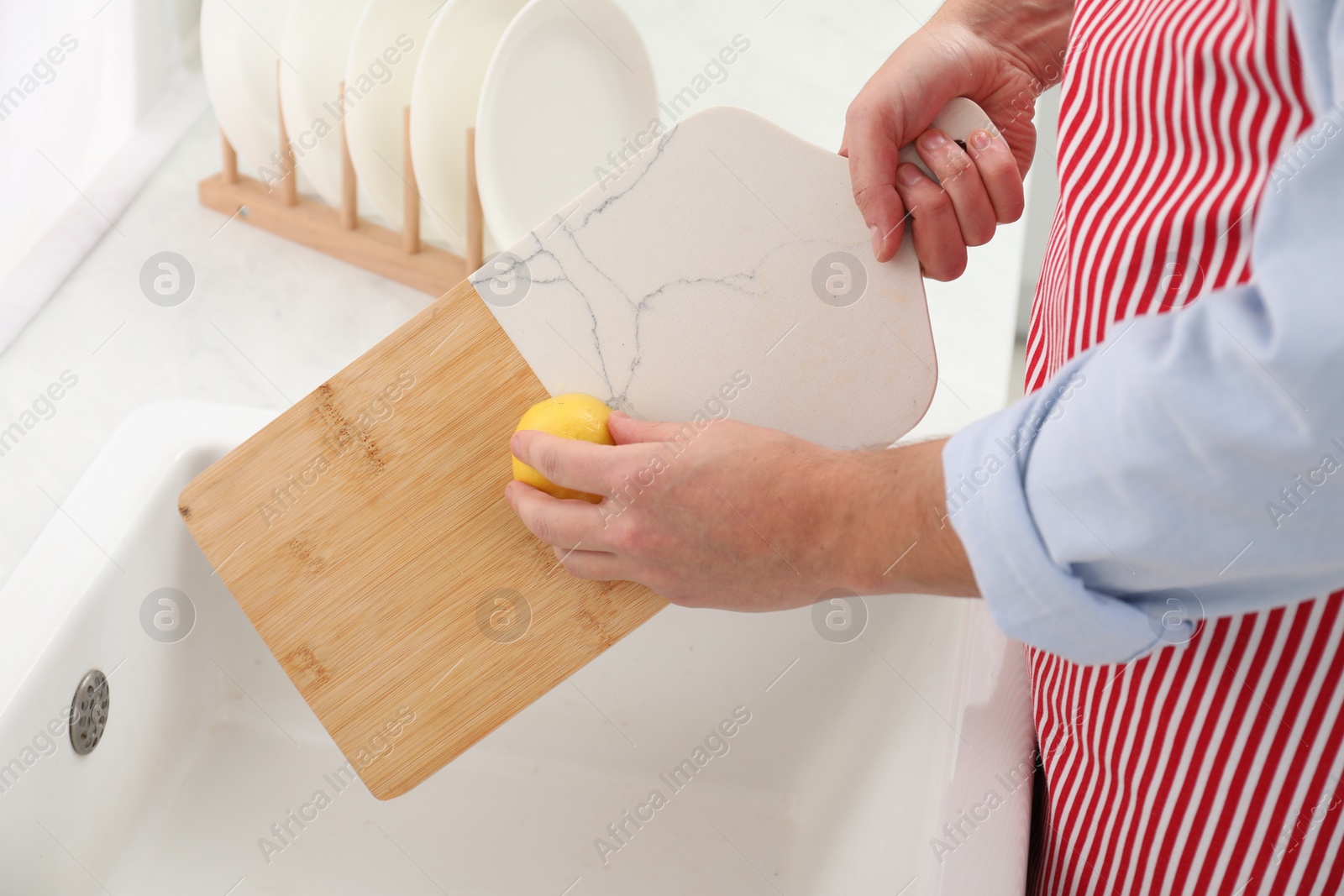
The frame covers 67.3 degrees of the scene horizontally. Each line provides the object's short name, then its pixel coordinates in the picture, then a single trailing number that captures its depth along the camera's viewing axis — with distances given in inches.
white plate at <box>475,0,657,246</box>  39.0
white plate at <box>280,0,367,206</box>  41.4
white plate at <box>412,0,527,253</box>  39.8
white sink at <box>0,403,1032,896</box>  24.5
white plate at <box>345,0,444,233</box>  39.9
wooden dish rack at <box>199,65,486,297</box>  45.6
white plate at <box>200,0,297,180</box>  43.7
